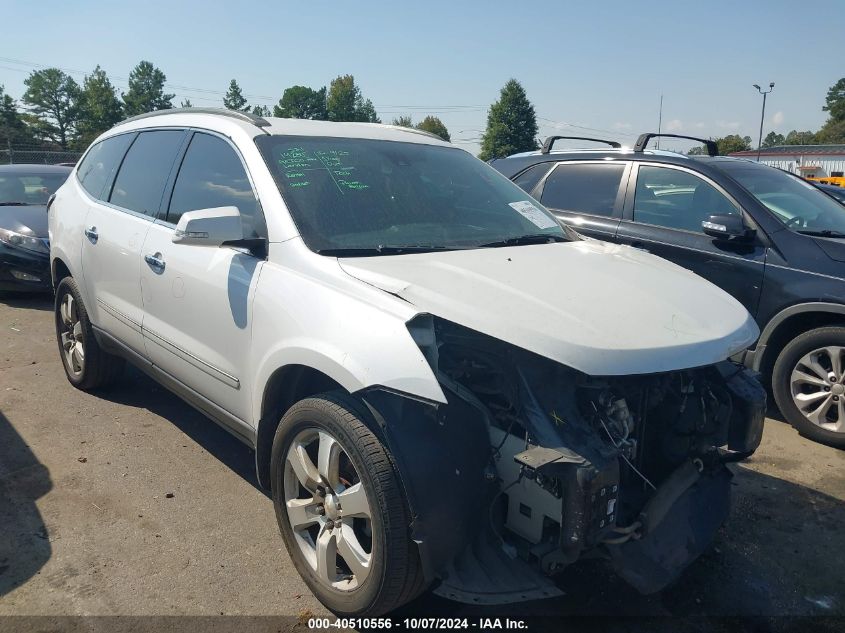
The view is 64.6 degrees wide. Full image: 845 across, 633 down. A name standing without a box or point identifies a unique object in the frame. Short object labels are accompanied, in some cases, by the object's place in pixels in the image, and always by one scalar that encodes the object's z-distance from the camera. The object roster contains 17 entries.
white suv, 2.15
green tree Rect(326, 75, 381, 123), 80.81
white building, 55.76
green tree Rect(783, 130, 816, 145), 100.81
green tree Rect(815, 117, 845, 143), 95.25
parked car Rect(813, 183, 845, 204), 8.91
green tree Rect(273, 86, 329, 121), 86.44
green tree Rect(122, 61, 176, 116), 75.36
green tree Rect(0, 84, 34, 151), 62.42
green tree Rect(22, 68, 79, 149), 76.50
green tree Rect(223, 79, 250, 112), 74.99
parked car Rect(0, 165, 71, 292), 7.75
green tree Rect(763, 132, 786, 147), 116.62
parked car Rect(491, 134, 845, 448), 4.35
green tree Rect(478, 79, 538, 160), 64.94
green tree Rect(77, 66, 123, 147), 66.19
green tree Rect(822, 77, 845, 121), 98.54
